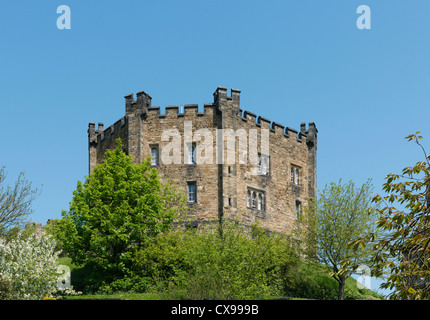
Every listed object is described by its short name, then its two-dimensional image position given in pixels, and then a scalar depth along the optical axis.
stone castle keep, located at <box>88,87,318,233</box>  43.72
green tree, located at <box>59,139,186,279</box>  37.94
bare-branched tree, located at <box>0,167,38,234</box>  35.00
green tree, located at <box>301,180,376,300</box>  40.81
